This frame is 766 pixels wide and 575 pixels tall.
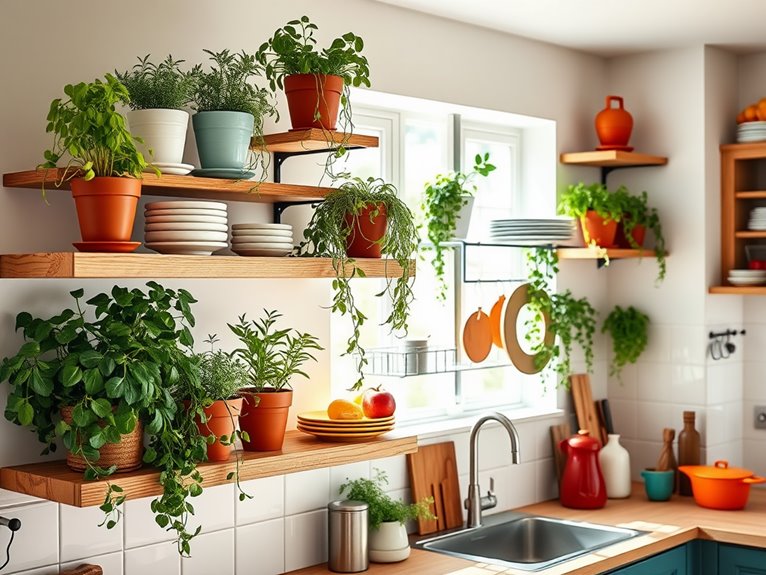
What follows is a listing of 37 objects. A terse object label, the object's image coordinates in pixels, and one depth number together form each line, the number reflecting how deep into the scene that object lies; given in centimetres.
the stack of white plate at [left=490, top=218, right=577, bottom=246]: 379
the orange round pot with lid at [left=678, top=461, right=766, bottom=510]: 378
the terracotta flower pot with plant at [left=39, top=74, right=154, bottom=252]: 229
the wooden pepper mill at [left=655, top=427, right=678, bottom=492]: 406
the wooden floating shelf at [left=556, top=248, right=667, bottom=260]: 399
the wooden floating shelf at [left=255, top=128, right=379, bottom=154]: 274
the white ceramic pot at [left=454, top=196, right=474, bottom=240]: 364
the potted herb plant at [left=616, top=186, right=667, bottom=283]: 411
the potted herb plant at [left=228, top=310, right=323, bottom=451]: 275
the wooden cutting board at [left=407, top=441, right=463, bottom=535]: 349
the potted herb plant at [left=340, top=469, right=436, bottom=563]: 315
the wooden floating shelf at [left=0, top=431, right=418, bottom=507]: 233
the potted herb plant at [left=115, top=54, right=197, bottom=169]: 250
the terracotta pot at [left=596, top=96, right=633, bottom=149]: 410
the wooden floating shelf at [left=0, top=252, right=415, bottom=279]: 225
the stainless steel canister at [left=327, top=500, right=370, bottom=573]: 308
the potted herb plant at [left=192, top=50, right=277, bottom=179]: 262
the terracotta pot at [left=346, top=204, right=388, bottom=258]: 285
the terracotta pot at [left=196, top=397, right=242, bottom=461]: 258
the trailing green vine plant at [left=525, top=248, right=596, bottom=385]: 396
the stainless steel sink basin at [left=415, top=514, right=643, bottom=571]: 347
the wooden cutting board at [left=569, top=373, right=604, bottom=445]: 415
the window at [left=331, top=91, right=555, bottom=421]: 357
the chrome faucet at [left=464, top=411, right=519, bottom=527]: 355
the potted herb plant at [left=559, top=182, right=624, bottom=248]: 402
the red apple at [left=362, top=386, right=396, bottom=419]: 300
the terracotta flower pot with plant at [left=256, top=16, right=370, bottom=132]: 274
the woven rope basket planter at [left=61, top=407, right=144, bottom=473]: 240
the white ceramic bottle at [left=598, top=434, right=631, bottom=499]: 402
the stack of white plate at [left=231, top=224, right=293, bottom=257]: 270
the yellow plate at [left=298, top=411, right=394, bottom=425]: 293
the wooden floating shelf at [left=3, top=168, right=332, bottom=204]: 242
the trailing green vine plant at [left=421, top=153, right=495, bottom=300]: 360
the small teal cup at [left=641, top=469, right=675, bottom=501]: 396
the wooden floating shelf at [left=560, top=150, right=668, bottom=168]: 401
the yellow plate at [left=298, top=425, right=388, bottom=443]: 292
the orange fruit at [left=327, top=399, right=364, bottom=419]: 294
